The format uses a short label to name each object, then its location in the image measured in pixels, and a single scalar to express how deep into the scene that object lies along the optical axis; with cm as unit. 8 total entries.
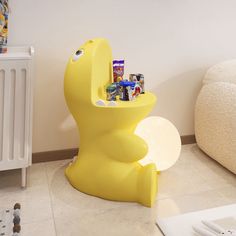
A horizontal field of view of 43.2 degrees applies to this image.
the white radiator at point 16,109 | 125
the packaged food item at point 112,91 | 133
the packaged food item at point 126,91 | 132
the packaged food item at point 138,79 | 141
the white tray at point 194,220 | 115
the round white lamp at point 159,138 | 153
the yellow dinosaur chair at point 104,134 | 126
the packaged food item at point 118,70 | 145
